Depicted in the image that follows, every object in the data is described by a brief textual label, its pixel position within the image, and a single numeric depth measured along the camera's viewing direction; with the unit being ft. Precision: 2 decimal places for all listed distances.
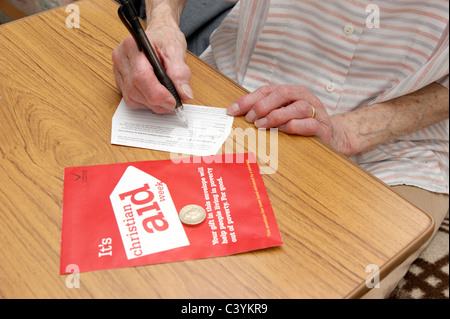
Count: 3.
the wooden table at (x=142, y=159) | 1.87
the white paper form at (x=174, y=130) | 2.46
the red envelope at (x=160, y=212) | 1.96
